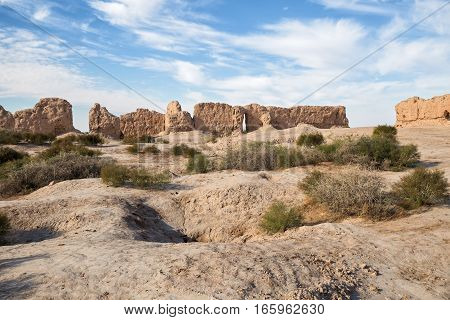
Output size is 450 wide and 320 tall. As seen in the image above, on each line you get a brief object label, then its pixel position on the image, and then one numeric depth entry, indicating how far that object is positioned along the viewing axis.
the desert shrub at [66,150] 15.37
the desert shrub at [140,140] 25.35
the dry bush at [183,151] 17.60
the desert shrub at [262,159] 12.35
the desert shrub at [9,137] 22.06
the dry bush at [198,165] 12.41
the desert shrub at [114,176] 9.81
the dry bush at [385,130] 18.81
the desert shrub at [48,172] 10.51
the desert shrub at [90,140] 23.17
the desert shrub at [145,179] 9.94
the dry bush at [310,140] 16.73
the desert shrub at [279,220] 6.71
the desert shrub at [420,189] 7.13
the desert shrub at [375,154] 11.42
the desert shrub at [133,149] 19.28
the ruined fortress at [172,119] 29.88
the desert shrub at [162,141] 25.49
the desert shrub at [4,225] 6.55
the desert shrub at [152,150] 18.95
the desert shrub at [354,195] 6.91
